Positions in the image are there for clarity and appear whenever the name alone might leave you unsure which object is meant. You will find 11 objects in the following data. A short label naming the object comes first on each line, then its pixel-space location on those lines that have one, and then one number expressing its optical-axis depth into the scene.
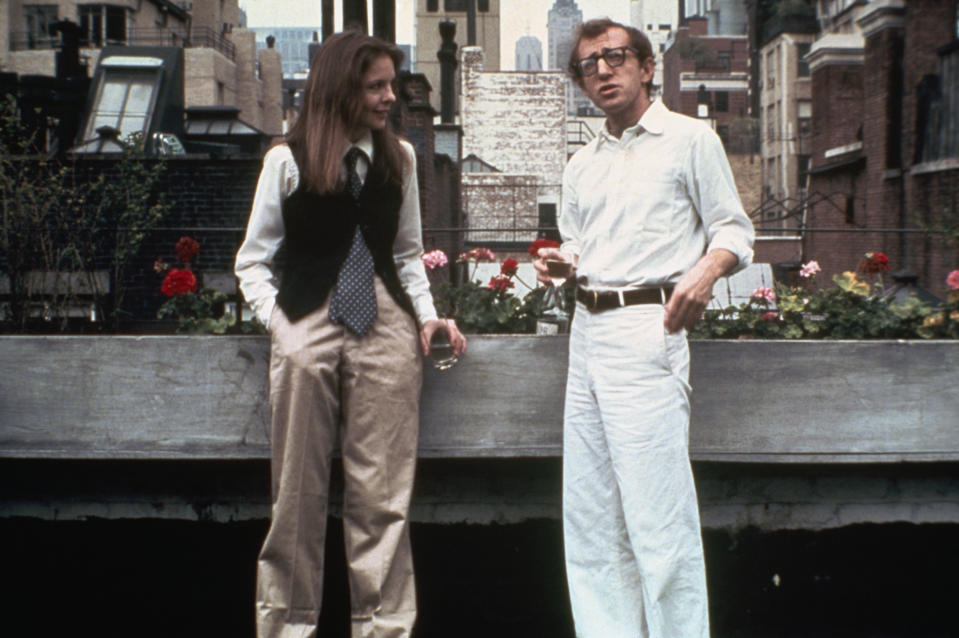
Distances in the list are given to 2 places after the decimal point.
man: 2.87
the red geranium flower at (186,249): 4.82
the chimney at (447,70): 21.83
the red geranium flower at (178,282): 4.62
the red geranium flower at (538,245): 4.50
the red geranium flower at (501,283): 4.74
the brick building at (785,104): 50.66
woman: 3.05
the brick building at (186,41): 40.38
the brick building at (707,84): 69.62
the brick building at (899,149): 17.36
